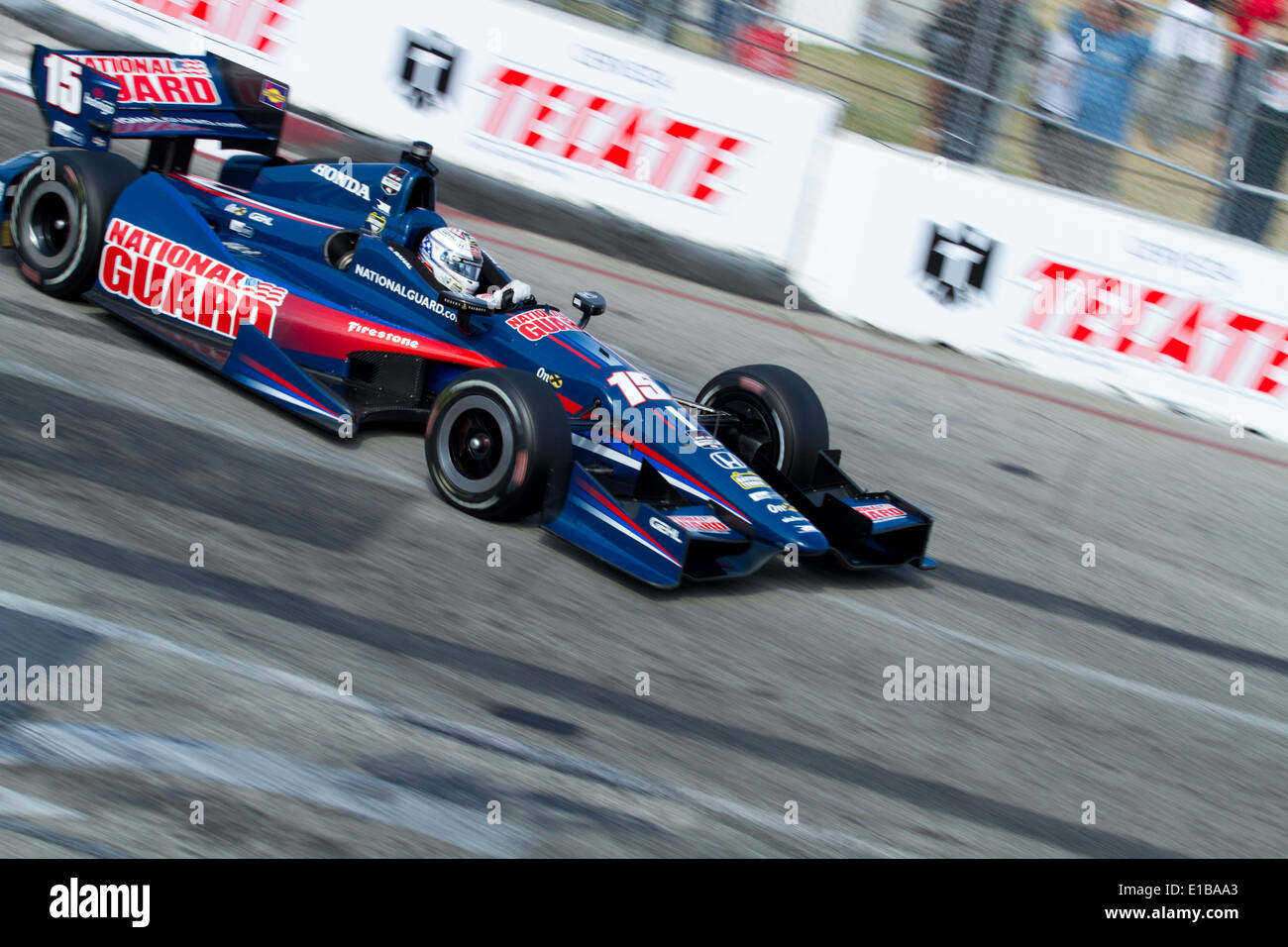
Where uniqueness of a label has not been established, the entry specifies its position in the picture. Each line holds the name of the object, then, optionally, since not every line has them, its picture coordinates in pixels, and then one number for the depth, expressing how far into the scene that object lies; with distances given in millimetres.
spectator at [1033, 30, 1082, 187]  11031
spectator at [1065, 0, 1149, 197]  10891
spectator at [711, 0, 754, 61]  11297
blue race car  5965
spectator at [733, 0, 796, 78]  11242
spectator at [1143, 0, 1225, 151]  10789
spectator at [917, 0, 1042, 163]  11094
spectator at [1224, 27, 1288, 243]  10641
